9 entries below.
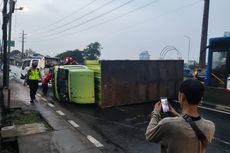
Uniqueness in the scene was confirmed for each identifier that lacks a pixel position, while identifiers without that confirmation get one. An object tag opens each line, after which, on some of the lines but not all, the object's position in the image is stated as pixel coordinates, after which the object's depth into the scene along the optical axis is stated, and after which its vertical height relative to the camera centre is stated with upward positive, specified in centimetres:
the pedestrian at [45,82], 939 -94
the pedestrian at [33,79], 774 -64
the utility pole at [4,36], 838 +131
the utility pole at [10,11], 912 +272
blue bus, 781 +29
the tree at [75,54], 4076 +255
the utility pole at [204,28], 1594 +360
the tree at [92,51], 4242 +356
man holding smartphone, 148 -49
